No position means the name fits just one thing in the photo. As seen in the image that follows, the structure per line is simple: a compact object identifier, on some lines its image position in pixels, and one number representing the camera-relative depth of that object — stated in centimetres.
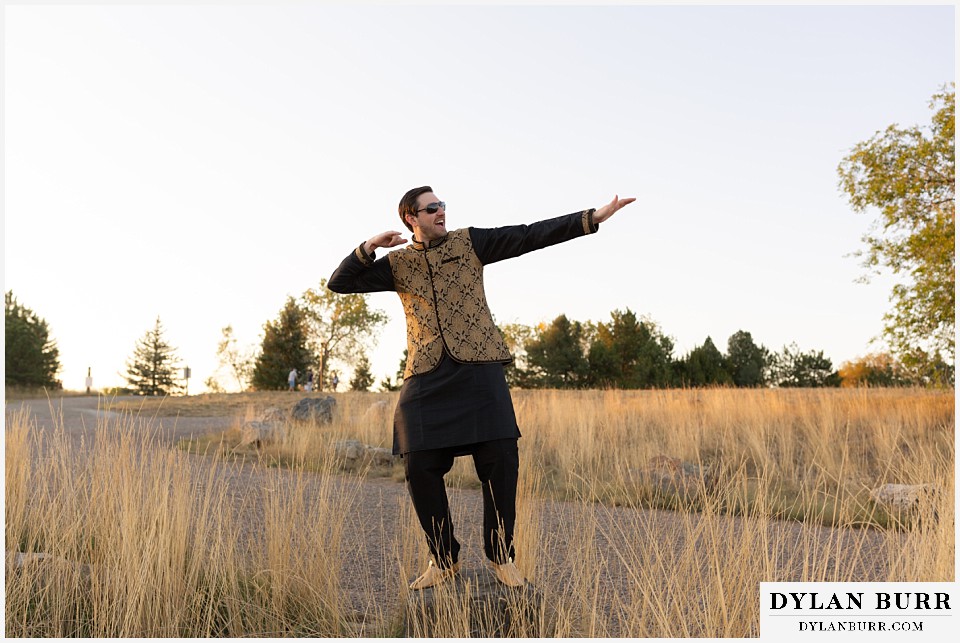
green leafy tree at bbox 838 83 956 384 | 1191
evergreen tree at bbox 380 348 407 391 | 3894
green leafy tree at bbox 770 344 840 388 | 4372
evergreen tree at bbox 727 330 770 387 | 4079
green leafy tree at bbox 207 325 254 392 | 4548
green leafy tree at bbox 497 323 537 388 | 4147
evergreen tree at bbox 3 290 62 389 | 3316
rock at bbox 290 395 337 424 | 1263
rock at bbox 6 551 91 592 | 359
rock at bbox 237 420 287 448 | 979
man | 326
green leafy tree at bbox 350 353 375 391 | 4503
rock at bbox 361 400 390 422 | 1155
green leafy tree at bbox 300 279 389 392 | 3750
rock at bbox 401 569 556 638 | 312
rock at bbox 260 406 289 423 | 1242
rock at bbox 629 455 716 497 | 689
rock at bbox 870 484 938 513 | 587
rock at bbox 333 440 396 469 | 874
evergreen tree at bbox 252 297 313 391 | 3897
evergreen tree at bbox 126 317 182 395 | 5253
